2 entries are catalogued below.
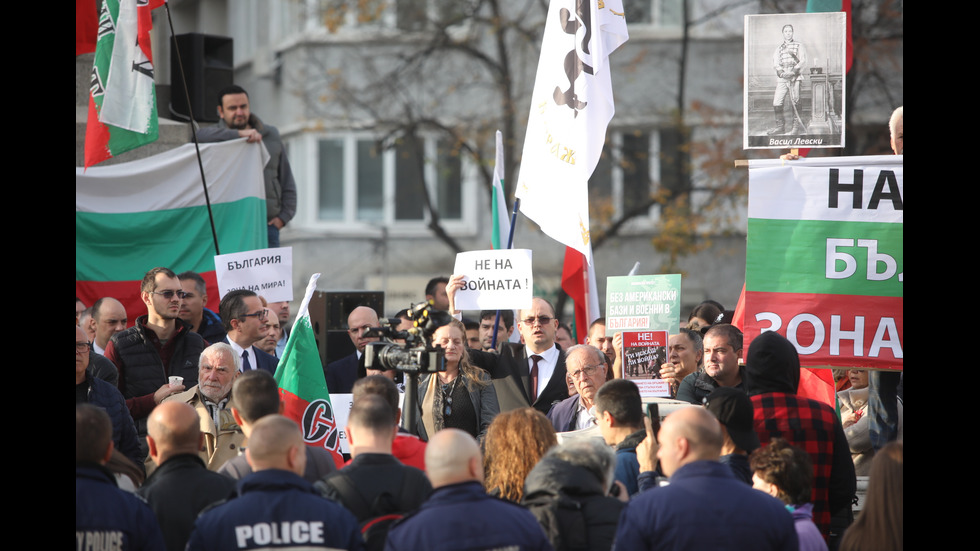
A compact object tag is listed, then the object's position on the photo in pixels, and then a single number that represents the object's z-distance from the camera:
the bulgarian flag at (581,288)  19.23
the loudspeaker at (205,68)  24.95
